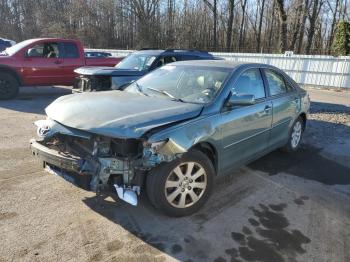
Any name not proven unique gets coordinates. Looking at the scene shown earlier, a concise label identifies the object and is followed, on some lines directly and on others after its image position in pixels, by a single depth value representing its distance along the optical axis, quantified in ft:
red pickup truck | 33.81
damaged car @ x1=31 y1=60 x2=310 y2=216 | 11.09
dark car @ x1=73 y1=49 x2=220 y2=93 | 26.30
